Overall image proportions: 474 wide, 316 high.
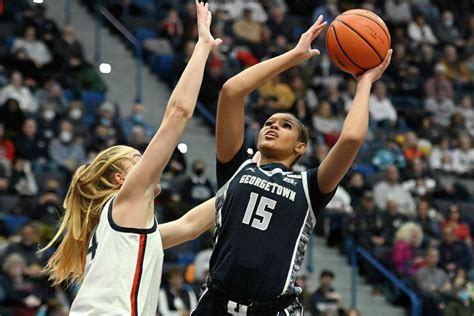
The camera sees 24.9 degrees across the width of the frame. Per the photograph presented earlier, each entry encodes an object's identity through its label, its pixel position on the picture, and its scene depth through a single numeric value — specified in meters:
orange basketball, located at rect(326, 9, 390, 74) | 5.59
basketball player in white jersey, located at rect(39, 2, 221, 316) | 5.04
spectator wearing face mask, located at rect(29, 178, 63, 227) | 12.70
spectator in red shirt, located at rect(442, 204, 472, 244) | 15.91
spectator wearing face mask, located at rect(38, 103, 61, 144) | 14.30
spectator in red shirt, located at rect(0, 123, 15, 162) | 13.77
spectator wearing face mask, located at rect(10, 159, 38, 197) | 13.34
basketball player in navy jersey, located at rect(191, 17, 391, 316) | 5.41
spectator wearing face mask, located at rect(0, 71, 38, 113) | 14.65
